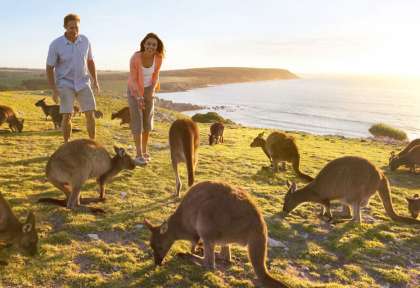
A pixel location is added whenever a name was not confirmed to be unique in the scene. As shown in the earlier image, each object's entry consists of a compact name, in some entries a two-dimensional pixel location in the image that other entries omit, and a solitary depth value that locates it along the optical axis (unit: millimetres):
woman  8567
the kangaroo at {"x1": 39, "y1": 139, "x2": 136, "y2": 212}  6320
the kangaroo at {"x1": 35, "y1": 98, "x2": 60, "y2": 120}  16050
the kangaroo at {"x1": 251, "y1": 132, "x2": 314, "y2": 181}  11023
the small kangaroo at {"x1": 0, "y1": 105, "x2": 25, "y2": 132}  13586
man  8469
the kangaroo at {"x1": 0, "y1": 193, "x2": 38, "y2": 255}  4867
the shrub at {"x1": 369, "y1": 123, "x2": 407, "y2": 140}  38031
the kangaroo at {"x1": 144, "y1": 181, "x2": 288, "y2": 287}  4688
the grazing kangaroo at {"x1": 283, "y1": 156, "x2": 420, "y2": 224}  7320
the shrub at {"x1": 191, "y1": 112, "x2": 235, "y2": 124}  32375
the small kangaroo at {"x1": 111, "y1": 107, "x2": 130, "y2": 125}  19344
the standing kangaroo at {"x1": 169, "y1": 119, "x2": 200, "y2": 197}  7453
